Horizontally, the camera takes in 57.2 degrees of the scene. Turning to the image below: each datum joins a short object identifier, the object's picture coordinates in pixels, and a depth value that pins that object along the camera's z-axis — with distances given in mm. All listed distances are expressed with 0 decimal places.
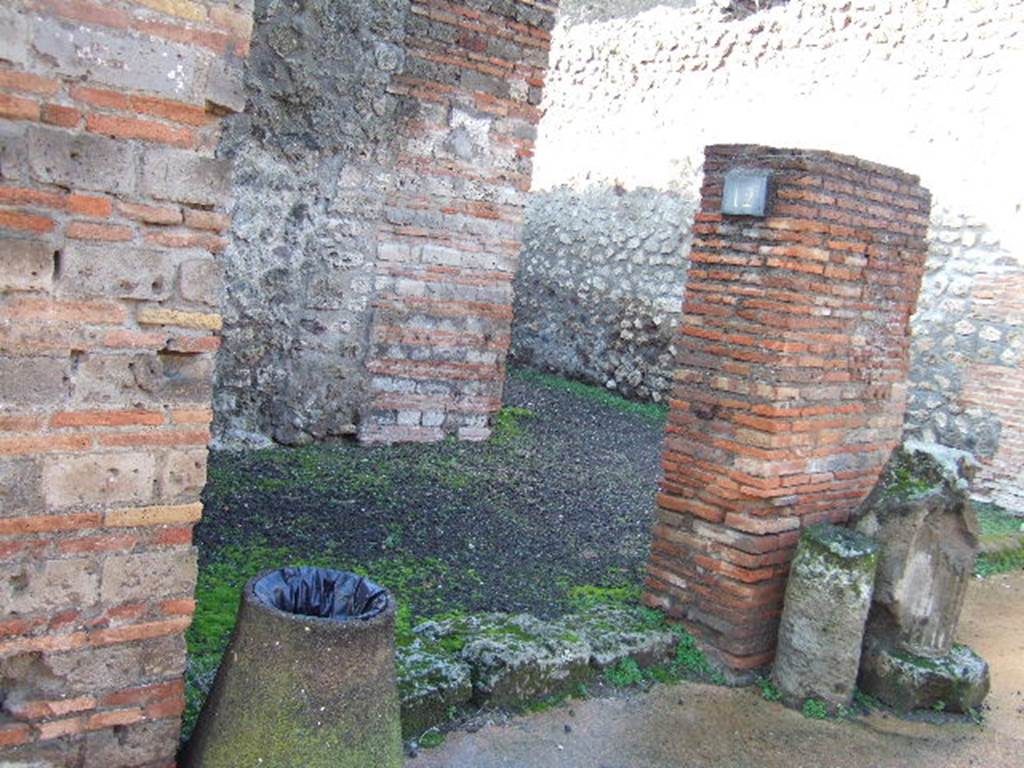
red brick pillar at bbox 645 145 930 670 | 4355
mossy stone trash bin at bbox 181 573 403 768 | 2809
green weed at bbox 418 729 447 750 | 3609
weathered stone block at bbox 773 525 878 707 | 4281
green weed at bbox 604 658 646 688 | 4285
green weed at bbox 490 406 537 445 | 8078
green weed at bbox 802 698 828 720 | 4309
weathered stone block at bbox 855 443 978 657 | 4473
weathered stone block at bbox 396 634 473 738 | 3654
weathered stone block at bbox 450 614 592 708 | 3916
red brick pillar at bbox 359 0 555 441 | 7121
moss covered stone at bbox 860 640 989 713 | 4441
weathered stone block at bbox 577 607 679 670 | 4332
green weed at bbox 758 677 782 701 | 4434
